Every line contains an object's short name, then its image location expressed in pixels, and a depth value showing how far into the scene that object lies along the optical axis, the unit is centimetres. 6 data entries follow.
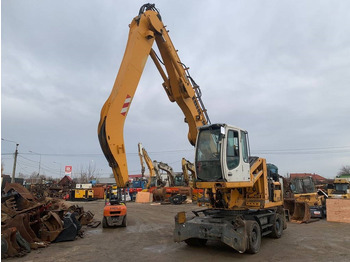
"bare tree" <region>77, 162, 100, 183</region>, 7452
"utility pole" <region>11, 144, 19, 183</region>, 3549
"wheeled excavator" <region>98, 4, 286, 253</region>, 714
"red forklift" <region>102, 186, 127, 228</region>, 1106
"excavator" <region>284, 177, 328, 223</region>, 1288
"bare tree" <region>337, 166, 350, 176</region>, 8402
